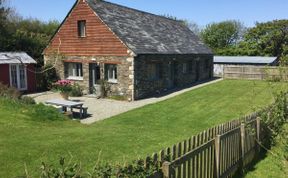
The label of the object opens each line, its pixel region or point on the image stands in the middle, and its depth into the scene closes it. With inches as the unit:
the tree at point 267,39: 1555.3
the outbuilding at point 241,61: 1267.4
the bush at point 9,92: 530.2
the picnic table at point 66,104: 495.1
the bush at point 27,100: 513.7
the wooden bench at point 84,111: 510.8
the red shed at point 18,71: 691.2
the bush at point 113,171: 110.8
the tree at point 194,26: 2582.9
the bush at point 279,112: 205.7
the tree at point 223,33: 2143.5
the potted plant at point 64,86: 725.1
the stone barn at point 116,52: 664.9
